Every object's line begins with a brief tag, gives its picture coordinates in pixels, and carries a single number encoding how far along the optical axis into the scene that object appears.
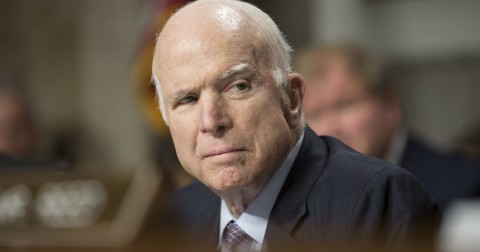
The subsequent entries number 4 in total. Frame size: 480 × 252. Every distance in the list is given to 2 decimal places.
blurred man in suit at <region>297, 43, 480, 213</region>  5.88
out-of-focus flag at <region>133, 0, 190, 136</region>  8.58
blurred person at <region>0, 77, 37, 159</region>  5.82
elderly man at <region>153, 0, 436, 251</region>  2.69
